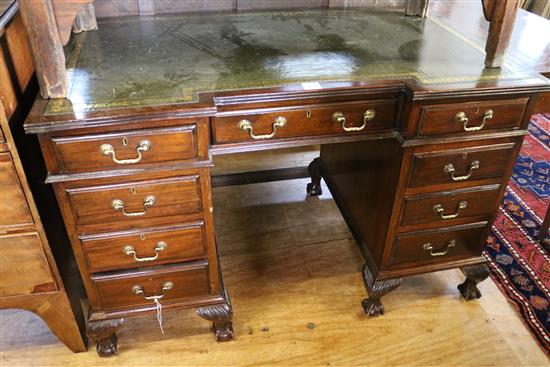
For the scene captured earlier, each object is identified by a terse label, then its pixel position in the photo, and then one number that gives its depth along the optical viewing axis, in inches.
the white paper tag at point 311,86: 53.6
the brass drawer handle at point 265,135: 54.3
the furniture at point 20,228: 49.7
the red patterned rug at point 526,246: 76.4
